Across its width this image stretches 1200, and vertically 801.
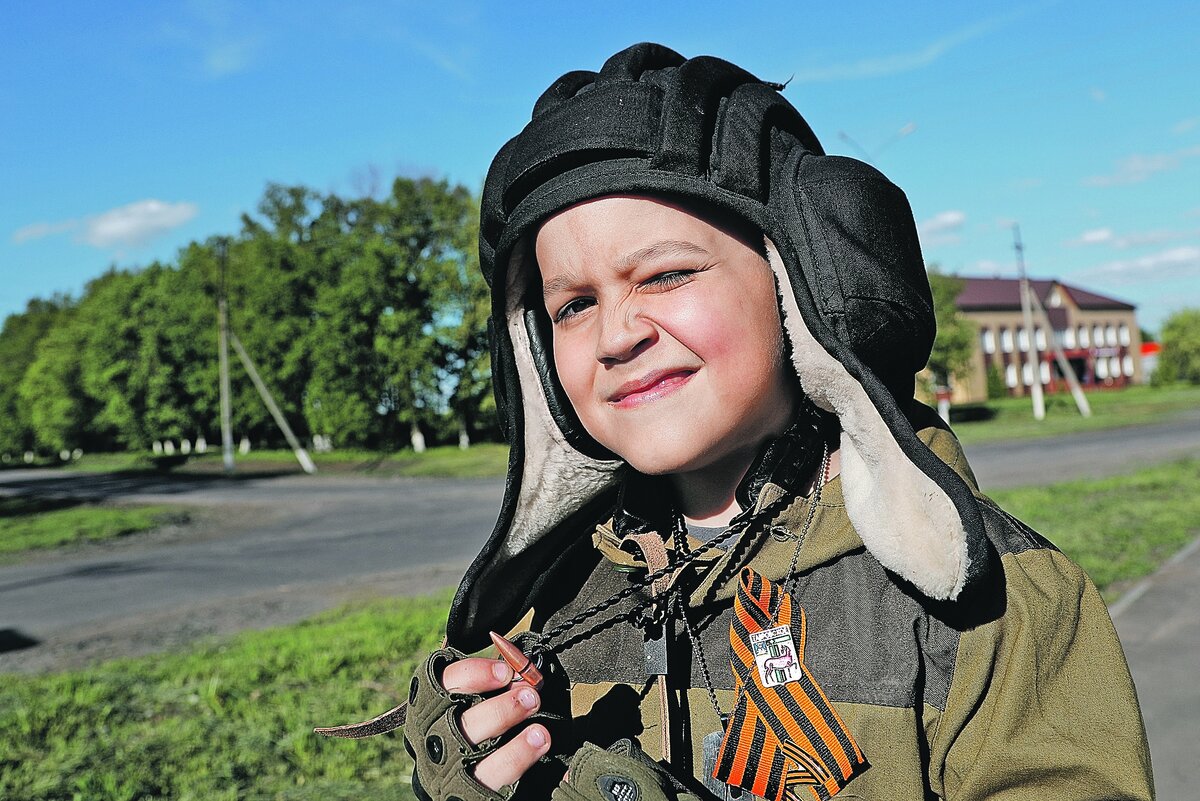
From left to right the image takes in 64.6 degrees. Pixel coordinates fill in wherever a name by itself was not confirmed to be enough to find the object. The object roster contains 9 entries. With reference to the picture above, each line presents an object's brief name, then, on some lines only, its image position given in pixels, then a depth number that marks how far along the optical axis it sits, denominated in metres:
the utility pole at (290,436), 29.61
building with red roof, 68.88
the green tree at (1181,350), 68.62
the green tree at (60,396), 53.88
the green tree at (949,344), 35.06
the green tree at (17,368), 63.72
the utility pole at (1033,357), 33.34
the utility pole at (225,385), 30.58
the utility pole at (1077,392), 36.71
